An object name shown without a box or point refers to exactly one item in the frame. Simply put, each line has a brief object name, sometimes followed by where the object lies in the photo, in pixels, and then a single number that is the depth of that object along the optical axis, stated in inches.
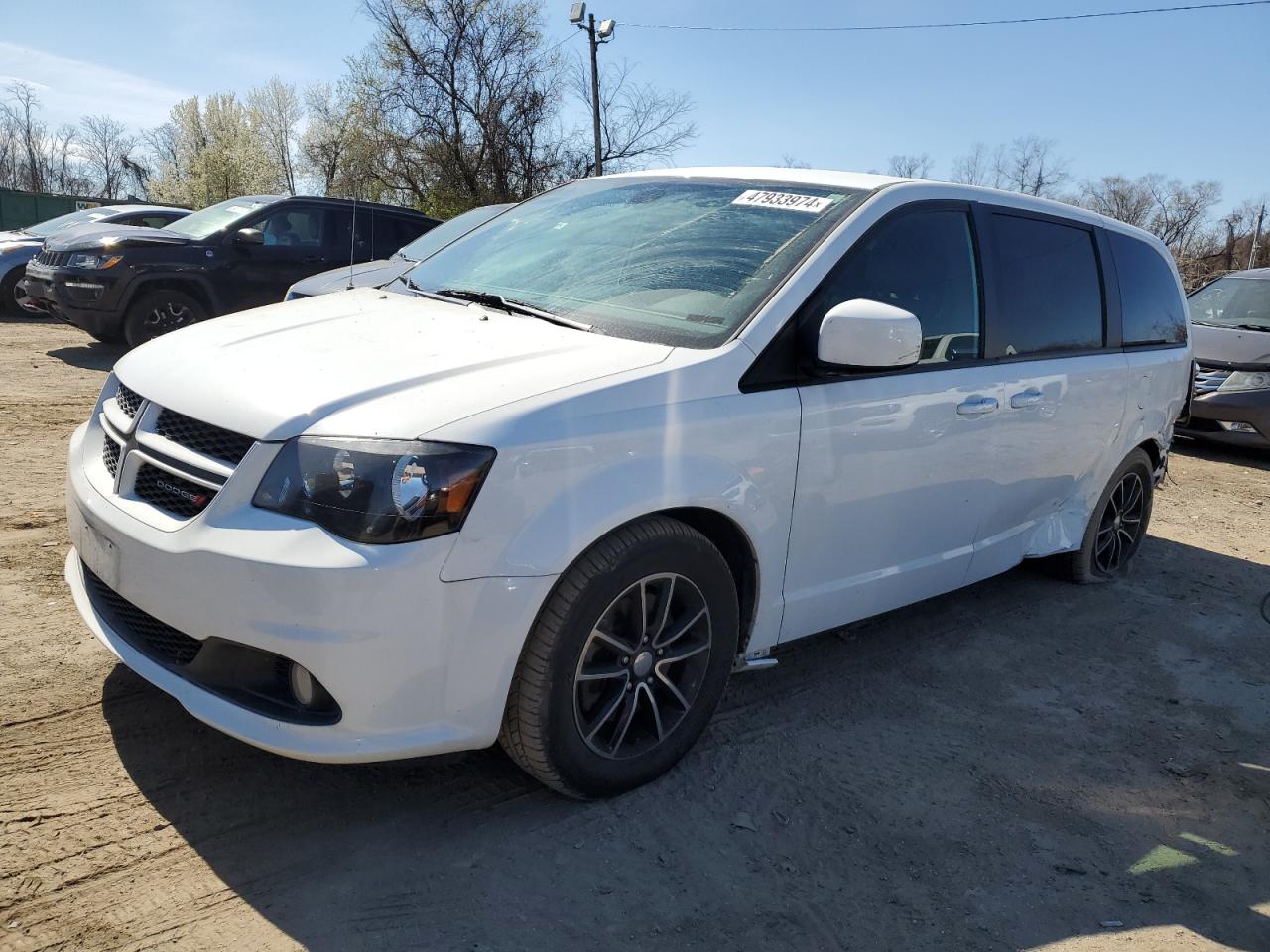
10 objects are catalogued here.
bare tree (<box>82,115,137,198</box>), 2763.3
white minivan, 92.9
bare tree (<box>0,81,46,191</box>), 2719.0
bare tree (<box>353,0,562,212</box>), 1211.9
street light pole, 976.9
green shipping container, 1596.9
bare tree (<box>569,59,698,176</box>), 1267.2
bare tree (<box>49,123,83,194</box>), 2861.7
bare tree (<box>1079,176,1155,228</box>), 1819.6
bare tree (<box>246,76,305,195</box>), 2142.0
